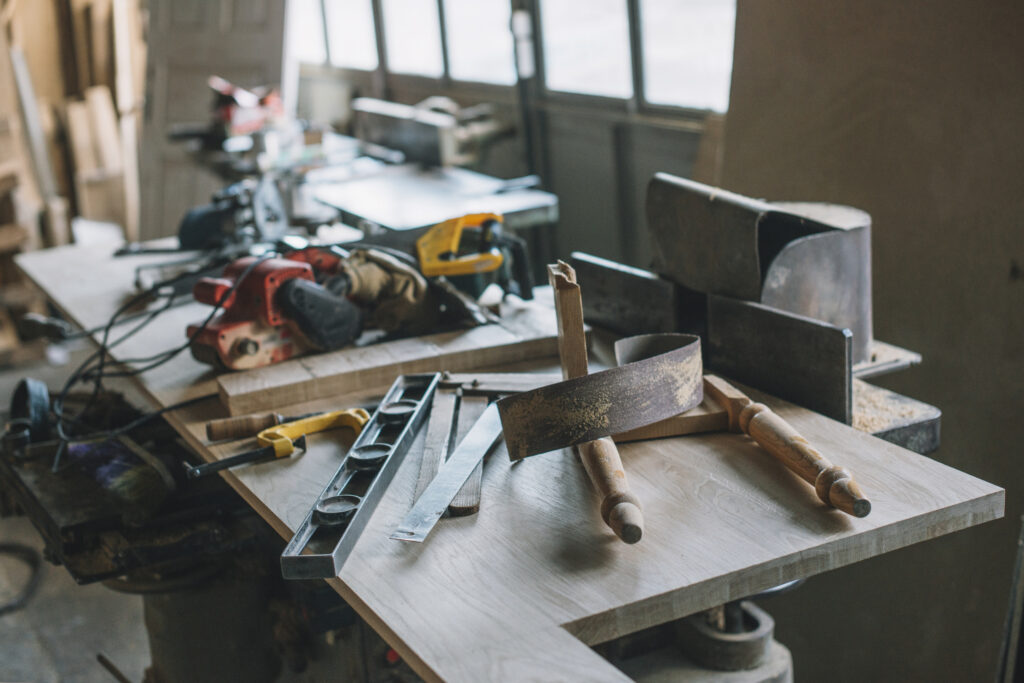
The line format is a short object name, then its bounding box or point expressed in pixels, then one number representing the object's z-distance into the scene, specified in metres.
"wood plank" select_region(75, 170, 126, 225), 6.45
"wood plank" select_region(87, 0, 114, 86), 6.40
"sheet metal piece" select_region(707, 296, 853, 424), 1.45
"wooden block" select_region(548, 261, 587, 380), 1.39
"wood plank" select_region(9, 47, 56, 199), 5.34
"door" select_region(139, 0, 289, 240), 5.34
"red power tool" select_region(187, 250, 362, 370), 1.79
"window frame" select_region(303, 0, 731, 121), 3.81
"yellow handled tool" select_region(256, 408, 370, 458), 1.50
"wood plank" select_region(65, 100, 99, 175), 6.40
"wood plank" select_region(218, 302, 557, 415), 1.70
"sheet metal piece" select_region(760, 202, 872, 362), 1.56
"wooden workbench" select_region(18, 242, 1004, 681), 1.01
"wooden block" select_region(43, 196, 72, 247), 5.30
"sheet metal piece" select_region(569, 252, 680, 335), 1.76
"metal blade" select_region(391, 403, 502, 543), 1.19
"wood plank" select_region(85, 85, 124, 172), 6.48
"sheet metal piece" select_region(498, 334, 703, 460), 1.29
